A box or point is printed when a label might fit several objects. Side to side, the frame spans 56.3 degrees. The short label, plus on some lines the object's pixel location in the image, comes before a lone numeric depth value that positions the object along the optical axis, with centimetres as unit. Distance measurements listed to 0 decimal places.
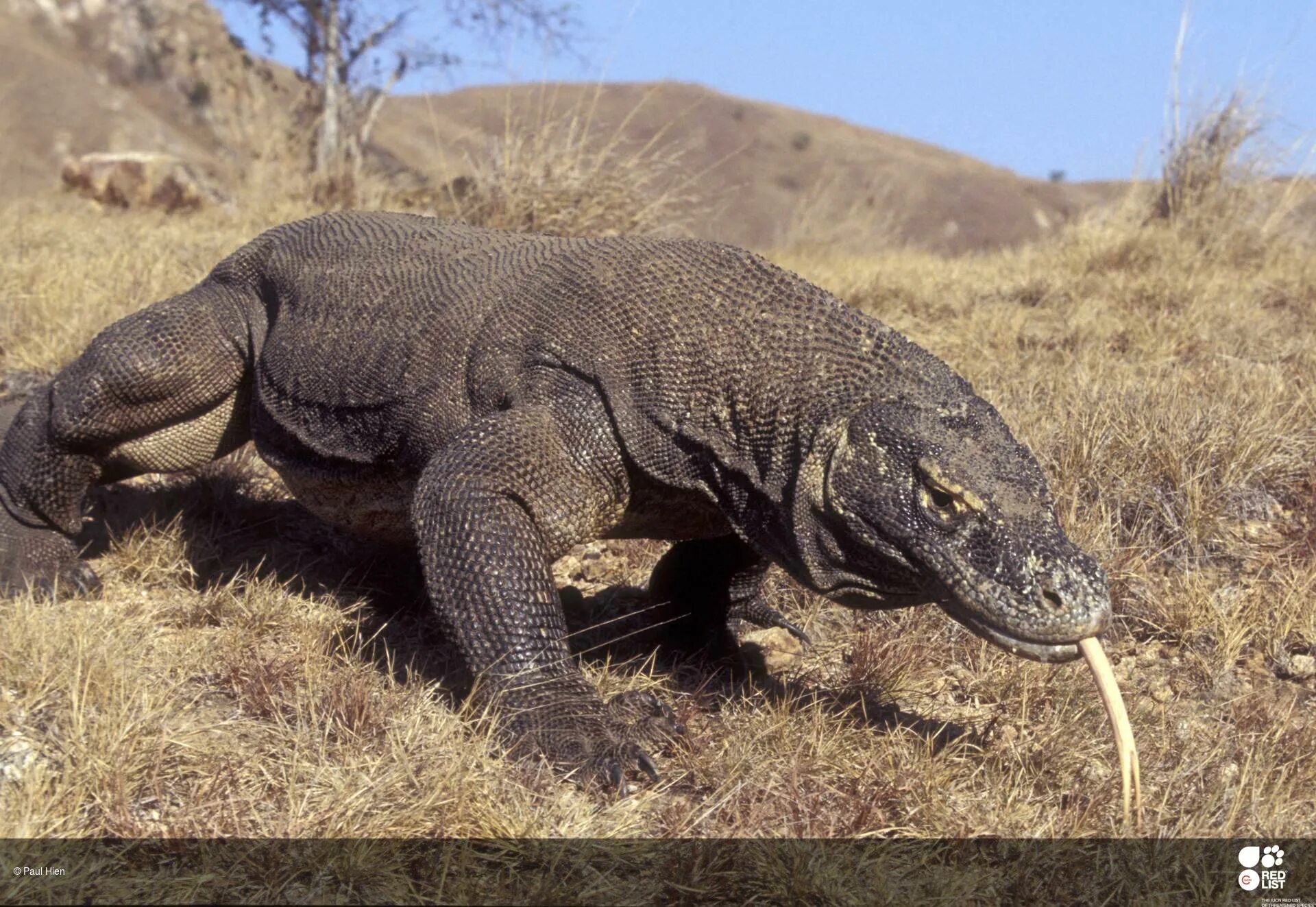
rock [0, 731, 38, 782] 231
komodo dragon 237
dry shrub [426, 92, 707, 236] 704
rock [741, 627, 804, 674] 350
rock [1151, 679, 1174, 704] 320
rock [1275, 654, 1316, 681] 330
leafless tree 1234
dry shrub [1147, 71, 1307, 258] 797
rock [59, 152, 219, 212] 998
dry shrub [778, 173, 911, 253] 932
